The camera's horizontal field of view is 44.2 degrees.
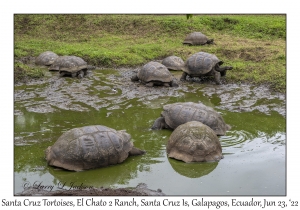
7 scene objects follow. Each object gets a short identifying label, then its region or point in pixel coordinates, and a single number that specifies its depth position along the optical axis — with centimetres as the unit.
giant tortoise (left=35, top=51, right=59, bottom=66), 1539
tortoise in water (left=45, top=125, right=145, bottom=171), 605
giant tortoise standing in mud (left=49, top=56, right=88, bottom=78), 1334
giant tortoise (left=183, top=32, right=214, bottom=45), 1884
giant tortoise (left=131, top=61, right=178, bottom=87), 1202
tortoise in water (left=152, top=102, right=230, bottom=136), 776
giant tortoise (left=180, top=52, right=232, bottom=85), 1266
